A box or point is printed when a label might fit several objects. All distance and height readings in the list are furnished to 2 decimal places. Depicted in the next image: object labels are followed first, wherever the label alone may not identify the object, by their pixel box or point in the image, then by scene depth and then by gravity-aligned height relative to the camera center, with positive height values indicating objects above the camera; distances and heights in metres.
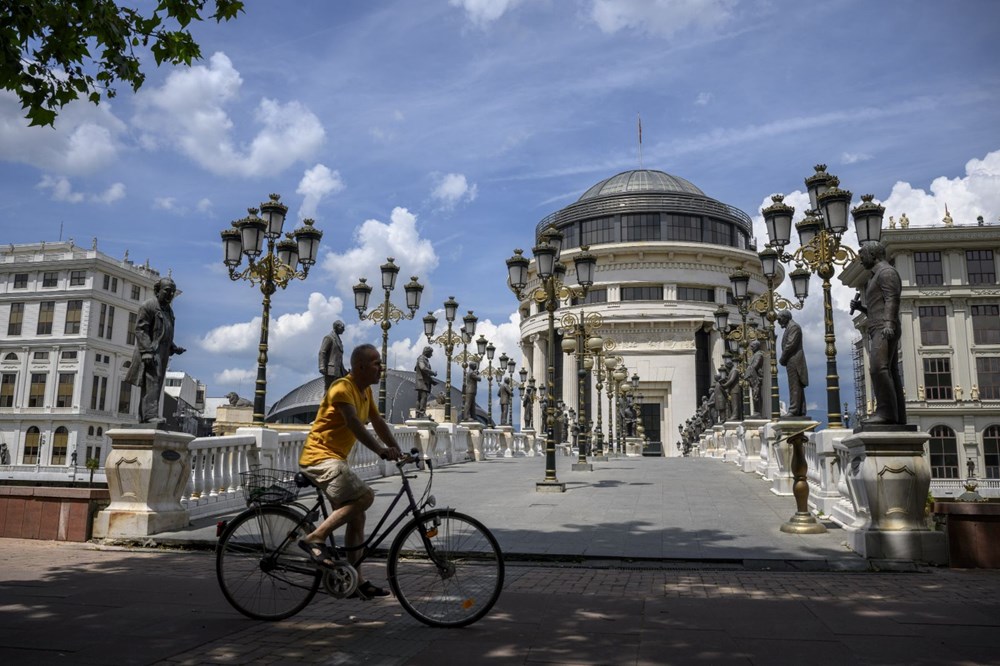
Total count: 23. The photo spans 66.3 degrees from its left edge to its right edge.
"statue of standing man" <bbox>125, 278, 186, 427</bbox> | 9.82 +1.30
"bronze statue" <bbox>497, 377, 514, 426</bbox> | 40.88 +3.21
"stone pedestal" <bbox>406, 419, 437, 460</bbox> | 22.59 +0.61
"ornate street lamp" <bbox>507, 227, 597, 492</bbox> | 15.56 +4.22
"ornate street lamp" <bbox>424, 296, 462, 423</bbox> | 27.81 +4.60
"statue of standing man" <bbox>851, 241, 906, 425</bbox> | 8.44 +1.25
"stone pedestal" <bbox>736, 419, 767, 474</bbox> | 20.91 +0.35
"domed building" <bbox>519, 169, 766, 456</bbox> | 74.12 +16.26
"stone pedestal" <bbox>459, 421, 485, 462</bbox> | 29.14 +0.65
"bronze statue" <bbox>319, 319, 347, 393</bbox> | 16.33 +2.06
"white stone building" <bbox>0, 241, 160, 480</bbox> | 62.12 +8.38
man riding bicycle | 5.15 +0.00
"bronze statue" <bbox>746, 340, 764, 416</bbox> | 21.34 +2.51
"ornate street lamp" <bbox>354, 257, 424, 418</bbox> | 21.77 +4.50
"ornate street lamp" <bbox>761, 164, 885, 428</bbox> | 12.22 +3.89
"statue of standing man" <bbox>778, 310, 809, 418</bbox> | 15.37 +1.86
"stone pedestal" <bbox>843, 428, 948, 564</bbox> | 7.91 -0.40
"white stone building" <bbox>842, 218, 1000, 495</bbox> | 55.41 +9.31
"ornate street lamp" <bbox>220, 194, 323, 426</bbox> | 14.27 +3.99
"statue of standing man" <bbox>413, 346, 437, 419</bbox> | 24.91 +2.51
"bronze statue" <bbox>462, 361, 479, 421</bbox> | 31.52 +2.59
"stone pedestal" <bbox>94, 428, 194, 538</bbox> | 9.35 -0.38
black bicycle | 5.05 -0.70
